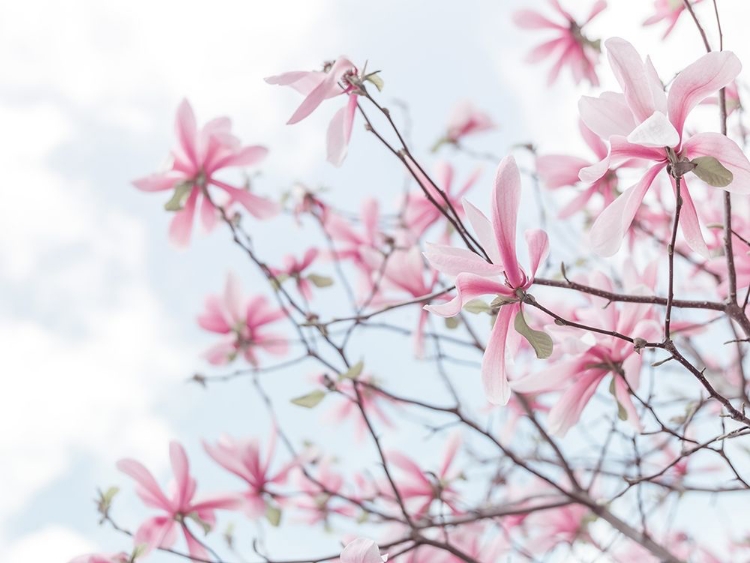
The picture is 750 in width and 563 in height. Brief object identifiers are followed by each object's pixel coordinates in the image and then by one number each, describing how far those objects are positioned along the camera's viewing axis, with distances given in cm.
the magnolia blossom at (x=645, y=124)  116
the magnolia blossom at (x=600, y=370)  130
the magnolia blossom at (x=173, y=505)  140
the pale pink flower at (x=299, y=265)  155
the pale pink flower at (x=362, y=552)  122
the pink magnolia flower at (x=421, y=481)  149
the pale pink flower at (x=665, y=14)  140
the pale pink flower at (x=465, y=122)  166
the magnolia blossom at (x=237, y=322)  155
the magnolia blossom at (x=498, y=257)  120
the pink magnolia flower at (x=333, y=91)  127
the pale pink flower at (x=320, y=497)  160
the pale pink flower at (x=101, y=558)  136
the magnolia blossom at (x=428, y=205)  157
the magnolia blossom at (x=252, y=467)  148
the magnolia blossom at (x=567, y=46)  154
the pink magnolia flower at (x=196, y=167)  143
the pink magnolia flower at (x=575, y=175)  138
